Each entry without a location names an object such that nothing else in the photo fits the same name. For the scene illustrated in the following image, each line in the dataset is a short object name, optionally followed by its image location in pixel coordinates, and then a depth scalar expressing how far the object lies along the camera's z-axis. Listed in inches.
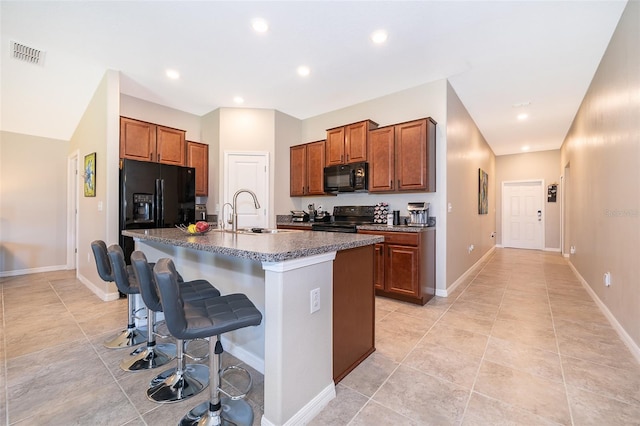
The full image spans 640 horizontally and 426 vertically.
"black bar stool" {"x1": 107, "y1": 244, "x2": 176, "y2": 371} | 74.2
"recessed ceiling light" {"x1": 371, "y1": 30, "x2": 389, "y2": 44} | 102.9
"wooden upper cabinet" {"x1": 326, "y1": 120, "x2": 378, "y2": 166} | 154.1
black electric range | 150.6
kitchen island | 50.1
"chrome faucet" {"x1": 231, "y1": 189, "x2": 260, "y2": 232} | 89.7
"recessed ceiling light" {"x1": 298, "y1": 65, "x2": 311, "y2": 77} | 131.3
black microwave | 154.4
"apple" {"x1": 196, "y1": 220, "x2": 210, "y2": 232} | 83.7
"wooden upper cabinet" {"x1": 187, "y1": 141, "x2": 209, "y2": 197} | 181.5
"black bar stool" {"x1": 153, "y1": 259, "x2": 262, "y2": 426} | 44.7
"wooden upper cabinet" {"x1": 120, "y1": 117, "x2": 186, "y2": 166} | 149.4
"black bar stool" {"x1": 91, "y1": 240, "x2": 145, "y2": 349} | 82.8
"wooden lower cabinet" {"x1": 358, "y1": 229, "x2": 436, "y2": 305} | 122.6
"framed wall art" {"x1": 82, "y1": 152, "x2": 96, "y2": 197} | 141.7
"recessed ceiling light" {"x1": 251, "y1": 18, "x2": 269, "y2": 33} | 98.1
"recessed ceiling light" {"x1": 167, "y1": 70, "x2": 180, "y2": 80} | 135.7
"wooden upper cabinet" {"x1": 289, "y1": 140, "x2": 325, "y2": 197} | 180.2
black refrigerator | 133.2
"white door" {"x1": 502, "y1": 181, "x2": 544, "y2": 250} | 296.7
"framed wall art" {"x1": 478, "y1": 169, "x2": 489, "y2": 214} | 219.6
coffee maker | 137.3
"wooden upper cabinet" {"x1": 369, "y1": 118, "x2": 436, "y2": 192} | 132.5
